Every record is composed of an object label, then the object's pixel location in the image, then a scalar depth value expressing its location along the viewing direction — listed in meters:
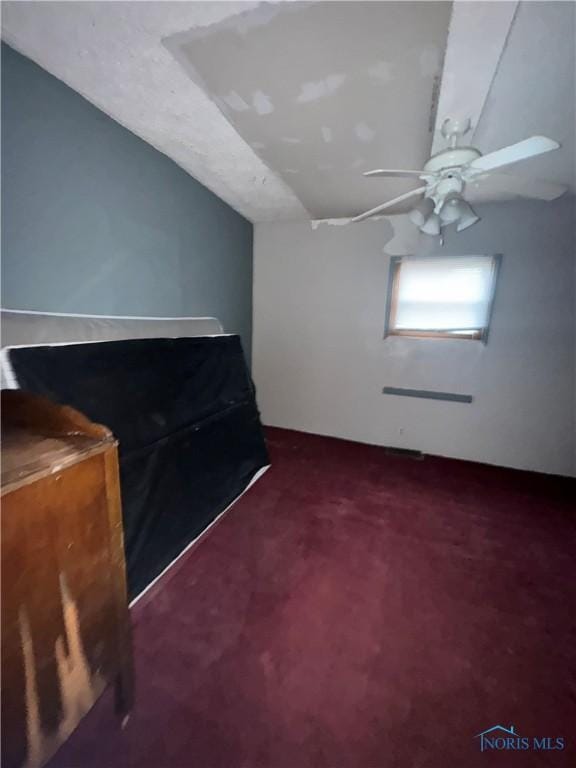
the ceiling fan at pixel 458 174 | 1.42
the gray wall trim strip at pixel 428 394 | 3.16
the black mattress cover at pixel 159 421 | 1.55
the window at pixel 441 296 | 3.00
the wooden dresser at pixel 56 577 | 0.75
